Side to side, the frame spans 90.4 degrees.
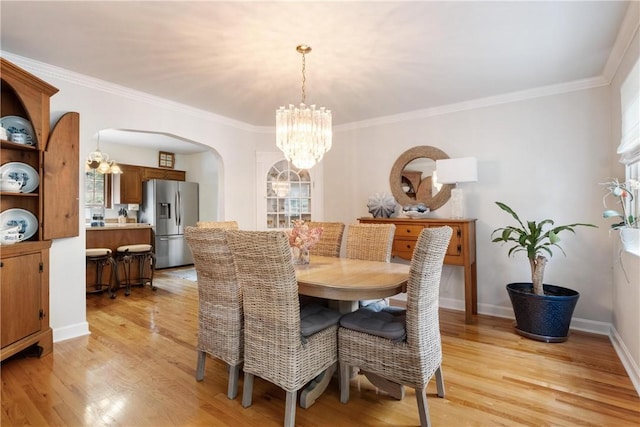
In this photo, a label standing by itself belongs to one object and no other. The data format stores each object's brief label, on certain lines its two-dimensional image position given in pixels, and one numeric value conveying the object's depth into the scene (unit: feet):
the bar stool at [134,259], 15.14
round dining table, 5.79
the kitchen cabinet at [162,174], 21.52
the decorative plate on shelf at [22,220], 8.20
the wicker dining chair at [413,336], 5.43
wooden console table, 10.70
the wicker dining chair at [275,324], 5.53
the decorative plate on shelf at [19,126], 8.38
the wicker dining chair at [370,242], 9.08
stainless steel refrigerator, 20.56
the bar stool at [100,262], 13.78
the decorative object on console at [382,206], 12.71
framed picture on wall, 22.75
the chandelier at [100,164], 15.21
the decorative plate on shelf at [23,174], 8.20
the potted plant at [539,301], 9.09
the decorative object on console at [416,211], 12.27
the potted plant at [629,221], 7.06
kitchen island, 14.52
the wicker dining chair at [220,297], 6.41
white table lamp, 11.21
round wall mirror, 12.65
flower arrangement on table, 7.80
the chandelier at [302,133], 8.07
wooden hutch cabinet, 7.46
